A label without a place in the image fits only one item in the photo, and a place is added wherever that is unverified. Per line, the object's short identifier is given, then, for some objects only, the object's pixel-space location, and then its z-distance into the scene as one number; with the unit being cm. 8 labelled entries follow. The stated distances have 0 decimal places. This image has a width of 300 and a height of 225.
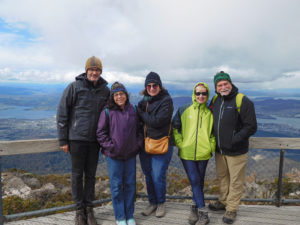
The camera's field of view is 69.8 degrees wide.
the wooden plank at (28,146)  317
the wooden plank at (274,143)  380
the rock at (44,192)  850
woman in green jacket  342
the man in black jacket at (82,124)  320
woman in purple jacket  320
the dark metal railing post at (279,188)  390
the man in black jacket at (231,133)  326
